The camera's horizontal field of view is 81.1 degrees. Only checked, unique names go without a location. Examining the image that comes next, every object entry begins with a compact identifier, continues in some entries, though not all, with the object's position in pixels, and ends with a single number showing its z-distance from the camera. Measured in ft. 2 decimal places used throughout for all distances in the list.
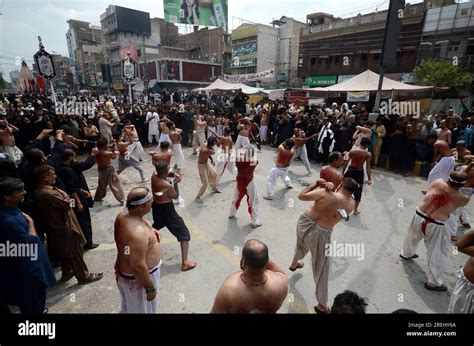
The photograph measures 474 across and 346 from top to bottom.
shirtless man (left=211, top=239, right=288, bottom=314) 6.26
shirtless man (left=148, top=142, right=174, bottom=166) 20.24
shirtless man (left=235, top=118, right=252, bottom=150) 29.01
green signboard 100.68
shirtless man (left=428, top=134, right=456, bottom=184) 18.71
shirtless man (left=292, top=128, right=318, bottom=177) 28.58
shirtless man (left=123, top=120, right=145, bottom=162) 28.12
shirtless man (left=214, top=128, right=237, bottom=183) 26.27
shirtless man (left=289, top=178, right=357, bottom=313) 11.19
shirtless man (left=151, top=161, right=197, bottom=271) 13.76
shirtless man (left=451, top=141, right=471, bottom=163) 19.59
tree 59.47
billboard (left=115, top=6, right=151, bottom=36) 192.75
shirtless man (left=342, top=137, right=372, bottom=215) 19.13
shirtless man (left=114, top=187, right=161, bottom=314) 8.15
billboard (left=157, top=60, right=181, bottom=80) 156.87
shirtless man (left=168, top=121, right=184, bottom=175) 30.07
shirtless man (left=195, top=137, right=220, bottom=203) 22.50
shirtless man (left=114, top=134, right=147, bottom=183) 23.90
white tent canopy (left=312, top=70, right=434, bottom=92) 40.52
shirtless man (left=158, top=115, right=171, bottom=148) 31.32
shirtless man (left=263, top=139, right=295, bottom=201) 23.03
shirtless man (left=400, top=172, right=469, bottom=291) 12.16
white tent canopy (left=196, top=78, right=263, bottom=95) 63.10
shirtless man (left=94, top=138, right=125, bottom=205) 20.31
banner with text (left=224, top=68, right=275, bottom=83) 84.23
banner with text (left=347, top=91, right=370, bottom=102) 50.65
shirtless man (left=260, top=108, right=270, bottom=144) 45.52
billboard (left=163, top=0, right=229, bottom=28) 122.62
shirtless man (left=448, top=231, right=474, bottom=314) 8.72
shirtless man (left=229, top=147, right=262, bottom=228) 17.75
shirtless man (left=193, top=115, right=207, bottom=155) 36.99
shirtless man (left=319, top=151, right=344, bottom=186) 15.10
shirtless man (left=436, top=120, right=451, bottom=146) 25.50
